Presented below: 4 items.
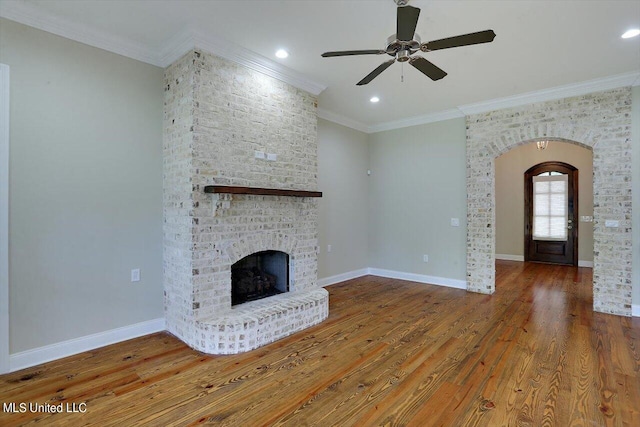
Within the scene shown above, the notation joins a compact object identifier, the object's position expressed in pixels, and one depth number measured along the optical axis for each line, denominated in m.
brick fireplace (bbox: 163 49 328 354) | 3.08
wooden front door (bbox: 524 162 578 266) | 7.56
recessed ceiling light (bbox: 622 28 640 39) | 2.97
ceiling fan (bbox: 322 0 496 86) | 2.10
